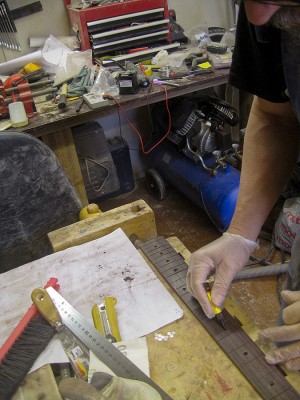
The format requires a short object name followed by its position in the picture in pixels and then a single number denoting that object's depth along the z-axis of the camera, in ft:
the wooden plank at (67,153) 5.52
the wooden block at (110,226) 3.14
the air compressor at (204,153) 6.14
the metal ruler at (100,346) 2.09
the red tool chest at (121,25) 6.28
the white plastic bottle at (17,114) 4.98
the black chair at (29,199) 3.64
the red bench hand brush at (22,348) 2.12
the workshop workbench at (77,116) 5.18
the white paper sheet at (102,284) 2.46
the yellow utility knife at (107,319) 2.33
